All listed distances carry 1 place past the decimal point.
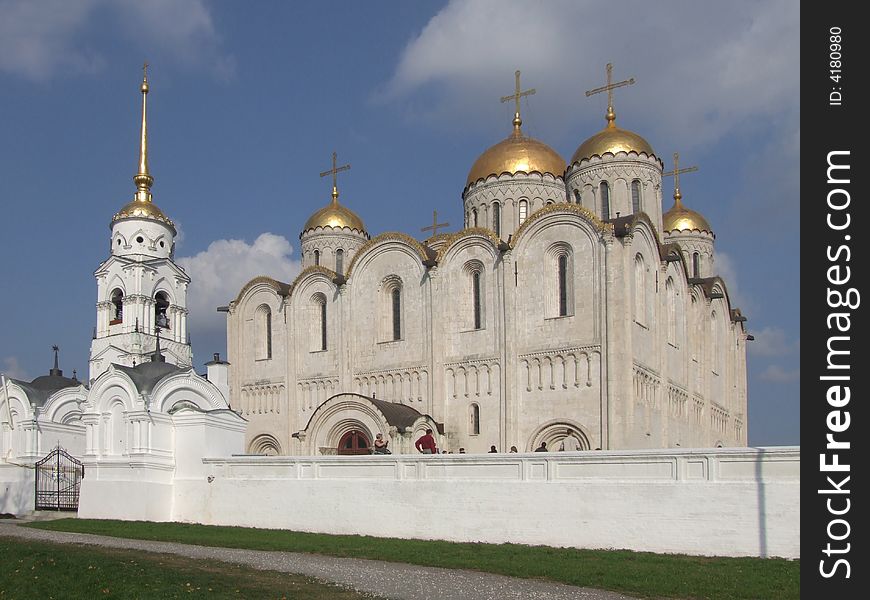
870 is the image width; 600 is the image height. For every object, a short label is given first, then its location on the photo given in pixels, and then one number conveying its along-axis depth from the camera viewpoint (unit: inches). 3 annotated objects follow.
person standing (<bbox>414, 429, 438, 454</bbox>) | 929.5
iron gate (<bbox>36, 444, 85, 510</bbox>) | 1052.5
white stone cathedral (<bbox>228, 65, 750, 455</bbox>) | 1191.6
